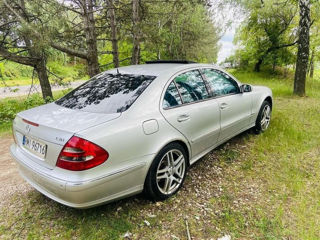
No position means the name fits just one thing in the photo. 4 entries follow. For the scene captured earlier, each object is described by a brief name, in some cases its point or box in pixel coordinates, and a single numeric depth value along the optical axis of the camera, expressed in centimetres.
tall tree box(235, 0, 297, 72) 1151
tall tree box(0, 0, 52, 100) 496
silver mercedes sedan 191
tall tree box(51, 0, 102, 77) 584
